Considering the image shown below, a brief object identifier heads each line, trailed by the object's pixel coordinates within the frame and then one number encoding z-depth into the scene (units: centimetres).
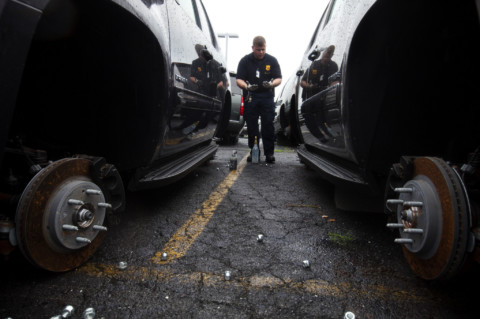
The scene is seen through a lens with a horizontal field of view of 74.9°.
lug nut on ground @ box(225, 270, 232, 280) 163
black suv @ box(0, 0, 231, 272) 132
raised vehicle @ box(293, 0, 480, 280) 133
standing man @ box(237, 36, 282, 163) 506
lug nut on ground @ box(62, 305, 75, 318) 129
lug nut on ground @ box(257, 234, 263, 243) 212
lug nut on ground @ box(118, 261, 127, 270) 170
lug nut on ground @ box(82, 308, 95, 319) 130
